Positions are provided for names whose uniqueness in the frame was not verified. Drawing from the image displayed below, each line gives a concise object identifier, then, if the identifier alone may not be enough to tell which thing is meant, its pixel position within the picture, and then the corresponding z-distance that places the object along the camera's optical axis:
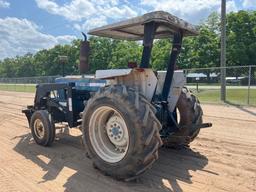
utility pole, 10.38
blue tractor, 2.83
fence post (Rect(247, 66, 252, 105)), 9.38
